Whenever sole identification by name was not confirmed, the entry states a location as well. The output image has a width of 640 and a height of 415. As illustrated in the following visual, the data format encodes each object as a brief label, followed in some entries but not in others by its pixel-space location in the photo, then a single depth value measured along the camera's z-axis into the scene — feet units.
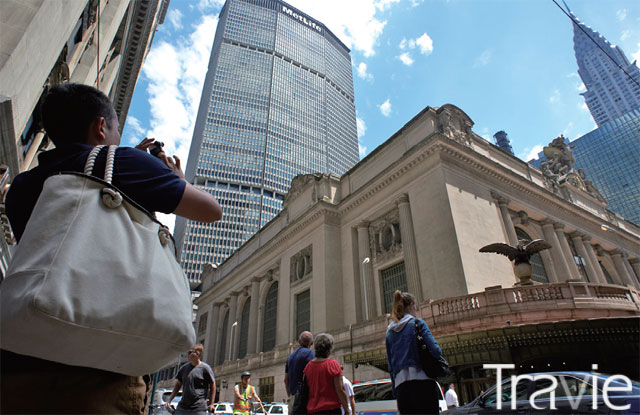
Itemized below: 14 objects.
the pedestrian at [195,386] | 17.63
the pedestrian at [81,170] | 3.71
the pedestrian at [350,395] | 17.44
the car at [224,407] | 68.74
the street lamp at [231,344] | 120.52
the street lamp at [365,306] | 73.96
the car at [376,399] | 31.04
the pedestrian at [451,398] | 34.43
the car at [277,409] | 56.49
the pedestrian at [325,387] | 14.05
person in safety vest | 27.14
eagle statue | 50.01
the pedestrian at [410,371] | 11.76
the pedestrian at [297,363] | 18.29
